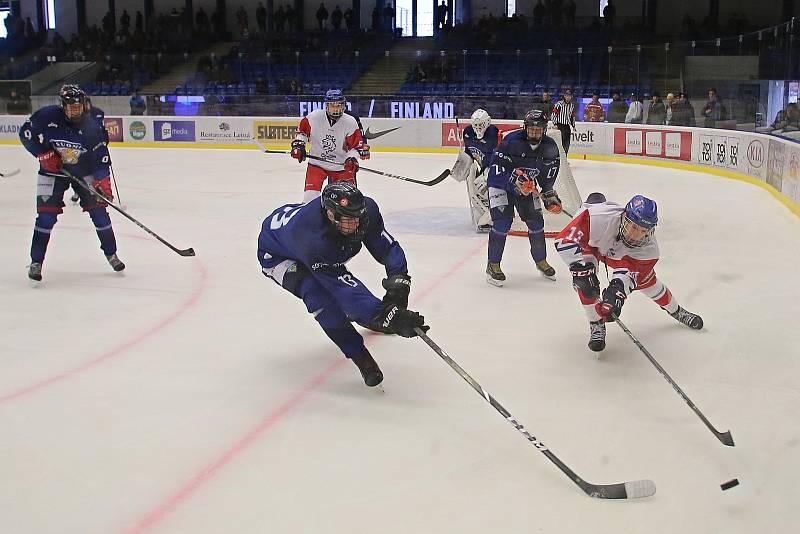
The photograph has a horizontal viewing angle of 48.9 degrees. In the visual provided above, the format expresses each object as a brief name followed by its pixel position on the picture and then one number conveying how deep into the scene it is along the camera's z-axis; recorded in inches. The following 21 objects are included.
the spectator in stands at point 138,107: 714.2
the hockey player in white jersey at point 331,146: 285.3
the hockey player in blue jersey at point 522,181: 234.5
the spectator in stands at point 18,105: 746.2
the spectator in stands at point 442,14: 935.7
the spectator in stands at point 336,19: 989.6
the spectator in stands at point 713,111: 510.9
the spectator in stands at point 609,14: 869.2
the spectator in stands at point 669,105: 553.3
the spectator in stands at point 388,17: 959.0
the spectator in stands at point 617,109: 597.6
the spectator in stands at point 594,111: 609.3
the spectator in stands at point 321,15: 994.1
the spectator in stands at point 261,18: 991.6
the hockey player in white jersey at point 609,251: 164.9
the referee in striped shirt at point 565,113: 577.0
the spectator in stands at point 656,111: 563.5
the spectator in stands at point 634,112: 585.9
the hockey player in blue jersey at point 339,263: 142.6
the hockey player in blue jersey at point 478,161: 297.3
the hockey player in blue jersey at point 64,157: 236.1
